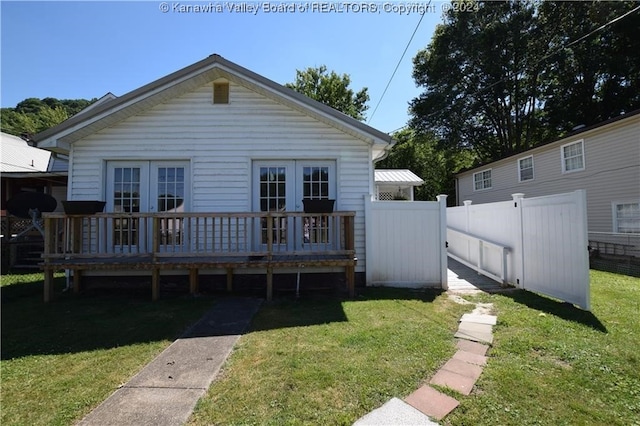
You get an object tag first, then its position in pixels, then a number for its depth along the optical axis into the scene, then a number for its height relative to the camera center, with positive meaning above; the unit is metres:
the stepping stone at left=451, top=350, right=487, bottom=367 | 2.92 -1.35
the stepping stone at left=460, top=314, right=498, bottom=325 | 4.03 -1.33
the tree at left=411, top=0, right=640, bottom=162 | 18.75 +9.85
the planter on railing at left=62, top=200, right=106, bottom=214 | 5.25 +0.33
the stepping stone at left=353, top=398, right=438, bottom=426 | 2.08 -1.36
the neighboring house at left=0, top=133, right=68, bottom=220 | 11.26 +1.90
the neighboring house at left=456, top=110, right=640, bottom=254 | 9.62 +1.76
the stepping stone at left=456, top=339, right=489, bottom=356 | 3.16 -1.35
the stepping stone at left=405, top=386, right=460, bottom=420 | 2.18 -1.36
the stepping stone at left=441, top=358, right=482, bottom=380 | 2.69 -1.35
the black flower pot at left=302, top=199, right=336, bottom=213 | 5.41 +0.29
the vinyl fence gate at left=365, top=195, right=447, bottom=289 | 5.90 -0.44
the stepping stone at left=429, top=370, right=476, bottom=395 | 2.47 -1.35
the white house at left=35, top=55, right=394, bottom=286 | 6.12 +1.34
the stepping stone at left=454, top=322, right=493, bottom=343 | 3.49 -1.34
